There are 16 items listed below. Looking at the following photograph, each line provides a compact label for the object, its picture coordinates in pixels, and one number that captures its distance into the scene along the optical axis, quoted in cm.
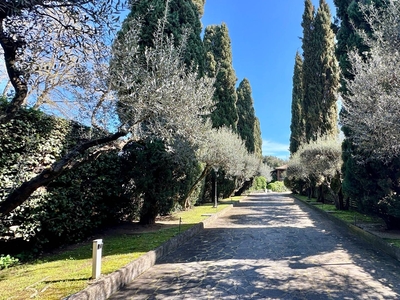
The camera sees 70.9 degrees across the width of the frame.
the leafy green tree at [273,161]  8692
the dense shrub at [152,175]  1030
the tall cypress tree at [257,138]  4511
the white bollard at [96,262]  475
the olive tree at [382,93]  616
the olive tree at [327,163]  1684
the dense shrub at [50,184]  623
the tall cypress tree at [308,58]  2863
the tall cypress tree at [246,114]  3862
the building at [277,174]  7032
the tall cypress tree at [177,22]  1088
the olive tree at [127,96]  458
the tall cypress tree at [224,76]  2689
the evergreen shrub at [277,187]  5817
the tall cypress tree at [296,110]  3809
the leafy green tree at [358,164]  951
